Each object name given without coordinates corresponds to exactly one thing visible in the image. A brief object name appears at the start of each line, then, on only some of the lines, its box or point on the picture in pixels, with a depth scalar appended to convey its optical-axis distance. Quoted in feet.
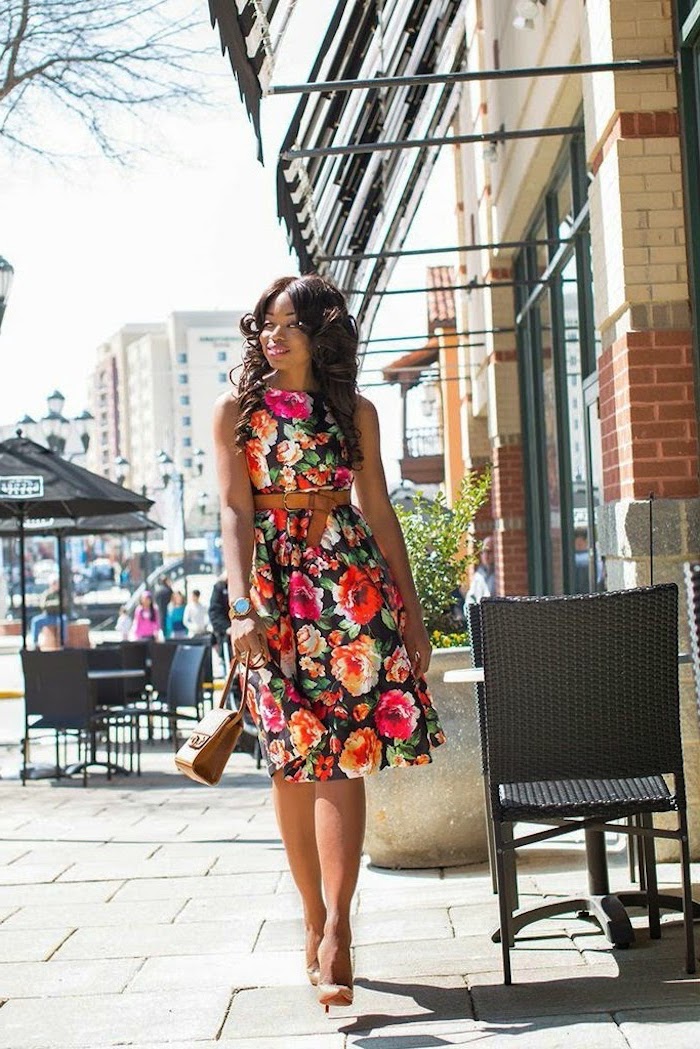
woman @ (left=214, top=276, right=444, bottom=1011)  12.75
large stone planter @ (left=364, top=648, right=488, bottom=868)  19.33
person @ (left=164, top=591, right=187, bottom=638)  82.84
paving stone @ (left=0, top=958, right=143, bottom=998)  13.75
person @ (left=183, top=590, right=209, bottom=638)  93.76
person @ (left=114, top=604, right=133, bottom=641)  79.50
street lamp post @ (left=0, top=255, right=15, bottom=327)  35.99
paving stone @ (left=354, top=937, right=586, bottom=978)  13.57
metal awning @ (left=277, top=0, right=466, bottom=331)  28.81
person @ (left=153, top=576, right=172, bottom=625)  92.53
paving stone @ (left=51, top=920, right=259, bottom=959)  15.28
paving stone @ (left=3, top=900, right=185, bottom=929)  17.08
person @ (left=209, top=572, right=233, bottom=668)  50.29
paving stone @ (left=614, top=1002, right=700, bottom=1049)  10.69
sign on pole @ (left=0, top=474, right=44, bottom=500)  36.81
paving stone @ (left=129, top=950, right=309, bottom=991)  13.65
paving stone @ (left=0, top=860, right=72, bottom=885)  20.56
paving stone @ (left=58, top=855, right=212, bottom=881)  20.62
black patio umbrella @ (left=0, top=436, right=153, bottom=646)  37.06
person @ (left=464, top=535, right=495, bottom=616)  50.70
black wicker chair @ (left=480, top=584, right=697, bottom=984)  12.99
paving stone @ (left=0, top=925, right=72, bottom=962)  15.39
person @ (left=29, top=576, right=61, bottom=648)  76.69
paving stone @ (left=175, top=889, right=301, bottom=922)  17.01
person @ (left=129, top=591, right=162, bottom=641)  70.74
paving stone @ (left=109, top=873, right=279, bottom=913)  18.70
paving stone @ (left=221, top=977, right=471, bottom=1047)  12.00
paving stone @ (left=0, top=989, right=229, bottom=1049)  12.06
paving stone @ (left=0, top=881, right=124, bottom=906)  18.88
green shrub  20.75
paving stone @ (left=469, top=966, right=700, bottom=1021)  11.87
